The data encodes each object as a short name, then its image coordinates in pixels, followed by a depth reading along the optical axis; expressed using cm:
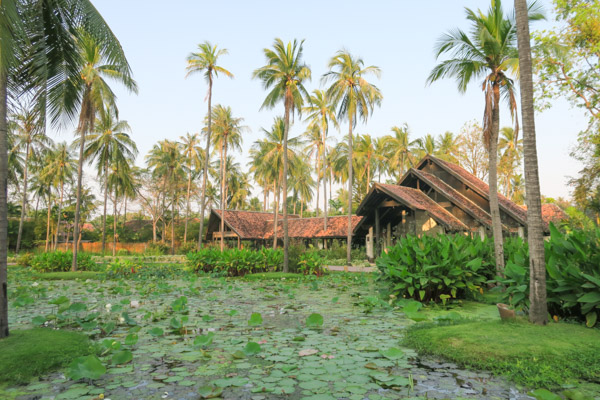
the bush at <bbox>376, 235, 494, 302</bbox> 735
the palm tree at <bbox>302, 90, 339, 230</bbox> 3132
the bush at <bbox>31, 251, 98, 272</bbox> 1713
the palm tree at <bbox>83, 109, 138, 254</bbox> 2673
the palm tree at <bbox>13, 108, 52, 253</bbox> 3201
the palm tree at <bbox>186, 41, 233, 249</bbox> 2689
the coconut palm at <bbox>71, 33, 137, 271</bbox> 1578
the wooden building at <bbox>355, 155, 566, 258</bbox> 1808
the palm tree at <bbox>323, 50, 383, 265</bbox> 2258
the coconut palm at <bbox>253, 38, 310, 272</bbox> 1808
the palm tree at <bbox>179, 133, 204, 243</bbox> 4231
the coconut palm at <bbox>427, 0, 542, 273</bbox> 972
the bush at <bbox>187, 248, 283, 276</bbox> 1577
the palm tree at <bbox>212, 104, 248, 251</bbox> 3453
